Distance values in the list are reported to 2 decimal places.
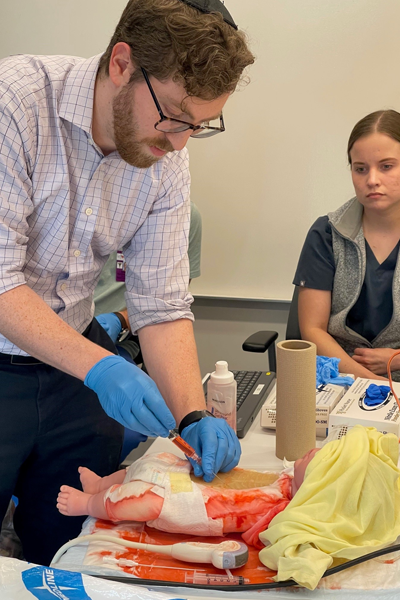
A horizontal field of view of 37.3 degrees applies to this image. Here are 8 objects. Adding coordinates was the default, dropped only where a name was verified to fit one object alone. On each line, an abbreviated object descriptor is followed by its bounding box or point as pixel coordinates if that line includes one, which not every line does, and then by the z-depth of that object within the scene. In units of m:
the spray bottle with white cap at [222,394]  1.30
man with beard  1.14
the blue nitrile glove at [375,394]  1.38
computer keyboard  1.46
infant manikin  1.00
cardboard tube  1.20
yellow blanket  0.88
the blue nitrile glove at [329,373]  1.62
